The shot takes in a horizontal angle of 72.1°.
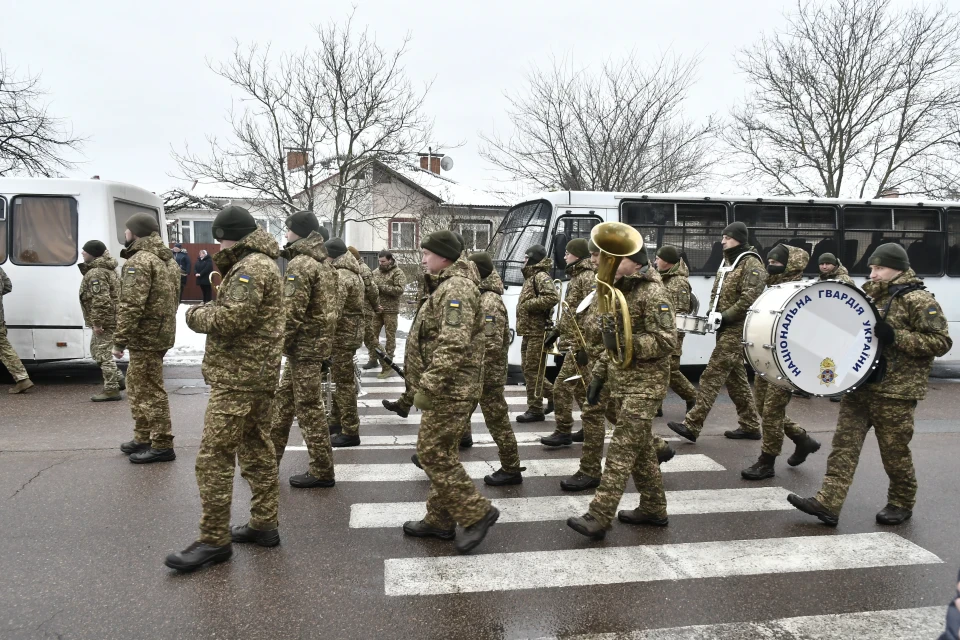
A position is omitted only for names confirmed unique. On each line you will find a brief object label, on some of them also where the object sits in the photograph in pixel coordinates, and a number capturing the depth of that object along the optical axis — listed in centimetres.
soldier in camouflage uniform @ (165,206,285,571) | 375
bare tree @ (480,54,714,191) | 1842
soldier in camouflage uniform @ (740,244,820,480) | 544
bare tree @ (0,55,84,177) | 1622
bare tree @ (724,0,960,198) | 1880
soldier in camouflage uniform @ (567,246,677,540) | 411
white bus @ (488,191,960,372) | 997
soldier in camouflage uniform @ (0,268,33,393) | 871
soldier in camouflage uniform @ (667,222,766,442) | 648
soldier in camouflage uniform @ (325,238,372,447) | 644
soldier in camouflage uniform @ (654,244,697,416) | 714
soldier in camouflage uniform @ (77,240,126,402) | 773
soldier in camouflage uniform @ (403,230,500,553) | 378
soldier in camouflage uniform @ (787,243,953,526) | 428
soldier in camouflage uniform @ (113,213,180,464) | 552
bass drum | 442
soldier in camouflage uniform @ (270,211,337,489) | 493
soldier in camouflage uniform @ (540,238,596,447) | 630
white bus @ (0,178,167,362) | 938
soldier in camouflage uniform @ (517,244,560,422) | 696
